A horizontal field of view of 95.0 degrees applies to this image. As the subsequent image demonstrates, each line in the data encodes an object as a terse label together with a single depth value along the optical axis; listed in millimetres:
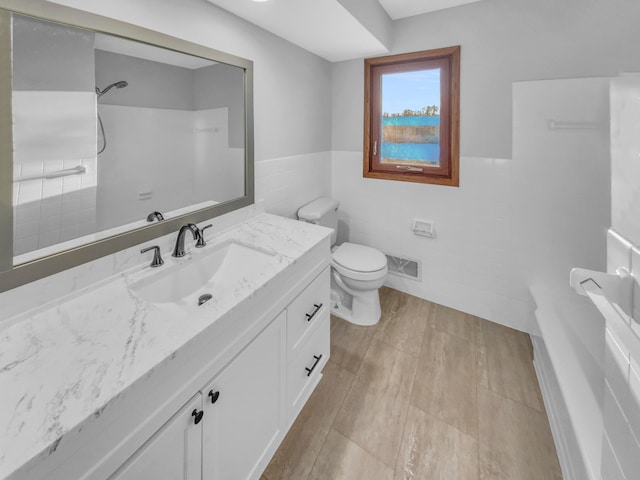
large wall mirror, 866
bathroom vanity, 560
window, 2141
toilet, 2029
